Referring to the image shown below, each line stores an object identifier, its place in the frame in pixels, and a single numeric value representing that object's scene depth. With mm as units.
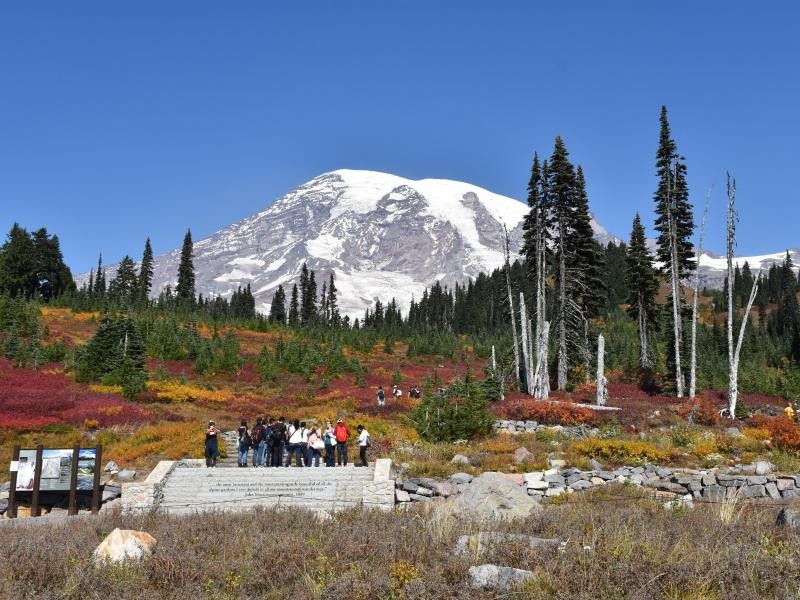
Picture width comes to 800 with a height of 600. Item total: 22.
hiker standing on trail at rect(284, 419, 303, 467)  21594
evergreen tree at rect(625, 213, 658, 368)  53781
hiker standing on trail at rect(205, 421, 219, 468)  20609
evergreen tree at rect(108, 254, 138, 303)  109625
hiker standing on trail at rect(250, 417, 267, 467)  21719
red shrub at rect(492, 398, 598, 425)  28266
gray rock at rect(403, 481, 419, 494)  17328
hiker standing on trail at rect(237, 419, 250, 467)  21734
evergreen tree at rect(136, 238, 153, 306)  104750
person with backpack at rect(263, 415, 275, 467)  21703
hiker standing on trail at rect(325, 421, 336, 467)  20875
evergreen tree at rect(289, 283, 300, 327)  131875
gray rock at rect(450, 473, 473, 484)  17797
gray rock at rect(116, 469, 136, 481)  20328
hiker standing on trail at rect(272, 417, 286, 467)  21484
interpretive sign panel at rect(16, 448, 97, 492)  17672
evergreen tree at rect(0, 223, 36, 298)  90875
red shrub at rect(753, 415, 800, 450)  20875
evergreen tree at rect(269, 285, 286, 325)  133125
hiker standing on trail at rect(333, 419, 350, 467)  20469
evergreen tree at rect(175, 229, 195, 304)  112438
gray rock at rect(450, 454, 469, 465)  20098
